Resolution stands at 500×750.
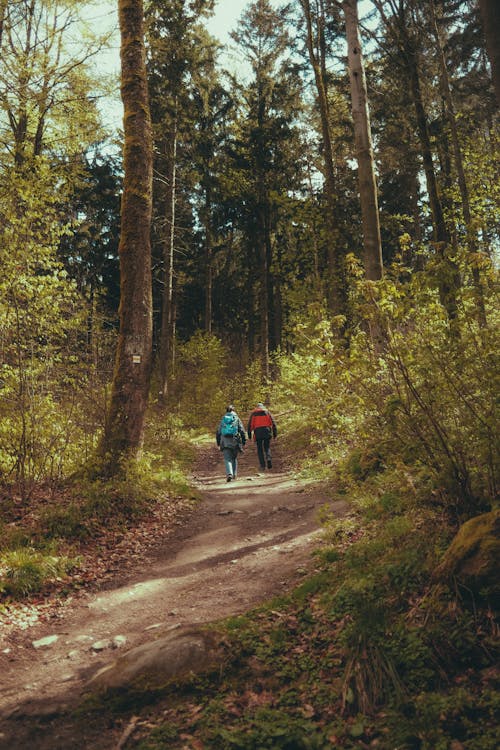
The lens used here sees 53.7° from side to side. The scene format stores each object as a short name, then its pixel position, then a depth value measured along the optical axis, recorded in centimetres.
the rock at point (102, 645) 462
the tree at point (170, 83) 1917
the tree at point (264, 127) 2419
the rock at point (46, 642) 473
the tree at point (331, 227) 1748
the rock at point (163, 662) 371
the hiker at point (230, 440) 1174
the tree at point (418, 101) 1241
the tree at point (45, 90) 1330
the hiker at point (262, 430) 1270
